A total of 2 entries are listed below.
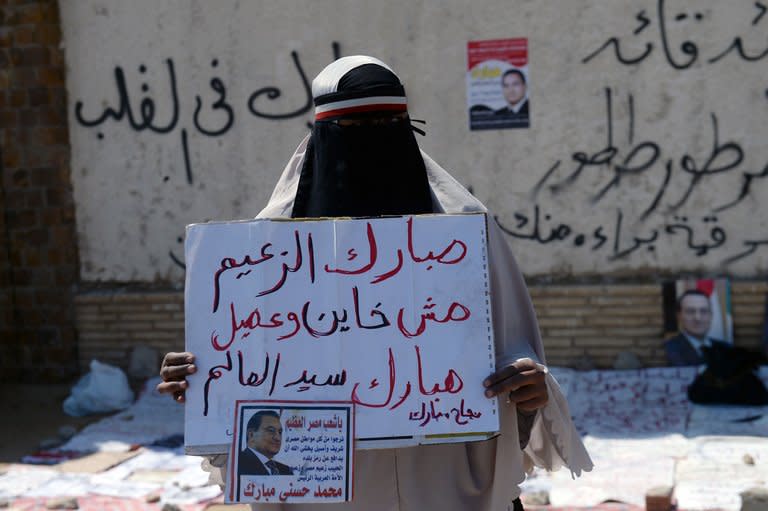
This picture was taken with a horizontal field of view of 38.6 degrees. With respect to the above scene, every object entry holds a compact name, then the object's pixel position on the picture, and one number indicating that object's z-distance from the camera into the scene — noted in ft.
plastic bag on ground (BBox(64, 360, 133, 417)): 24.11
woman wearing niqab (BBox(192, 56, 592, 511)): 7.82
